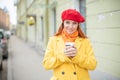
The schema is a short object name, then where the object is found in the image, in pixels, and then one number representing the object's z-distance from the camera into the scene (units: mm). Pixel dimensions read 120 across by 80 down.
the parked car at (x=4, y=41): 6603
